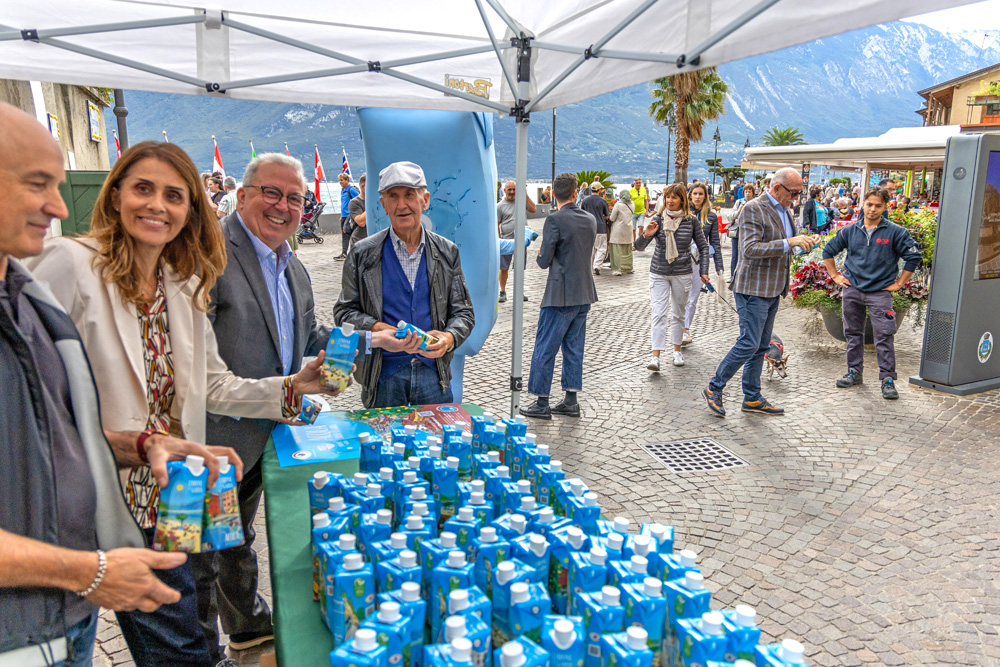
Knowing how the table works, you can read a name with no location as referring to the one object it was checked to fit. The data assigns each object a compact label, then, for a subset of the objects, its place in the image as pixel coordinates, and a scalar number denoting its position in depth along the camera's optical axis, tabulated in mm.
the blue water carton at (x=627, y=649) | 1092
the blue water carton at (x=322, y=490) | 1794
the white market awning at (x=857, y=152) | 13914
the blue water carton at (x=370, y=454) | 2092
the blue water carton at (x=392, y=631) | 1136
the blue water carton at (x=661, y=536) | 1530
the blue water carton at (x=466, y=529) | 1517
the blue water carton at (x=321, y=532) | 1558
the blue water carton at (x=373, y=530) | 1509
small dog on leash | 6632
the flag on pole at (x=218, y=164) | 15978
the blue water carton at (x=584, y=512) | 1646
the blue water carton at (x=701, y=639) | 1119
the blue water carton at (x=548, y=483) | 1830
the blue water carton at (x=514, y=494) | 1711
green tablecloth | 1440
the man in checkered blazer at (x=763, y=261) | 5270
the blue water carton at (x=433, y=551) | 1397
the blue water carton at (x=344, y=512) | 1619
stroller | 18984
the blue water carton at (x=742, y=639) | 1137
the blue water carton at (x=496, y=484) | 1784
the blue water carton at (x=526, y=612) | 1225
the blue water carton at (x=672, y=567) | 1386
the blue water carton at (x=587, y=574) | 1359
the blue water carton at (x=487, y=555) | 1395
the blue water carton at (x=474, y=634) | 1132
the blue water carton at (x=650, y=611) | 1210
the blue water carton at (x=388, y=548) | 1406
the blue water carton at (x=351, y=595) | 1298
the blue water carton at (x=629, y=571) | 1335
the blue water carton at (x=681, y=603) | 1221
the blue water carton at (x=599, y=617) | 1174
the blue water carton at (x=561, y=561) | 1425
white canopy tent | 3189
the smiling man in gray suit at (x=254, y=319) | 2488
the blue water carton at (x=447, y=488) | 1832
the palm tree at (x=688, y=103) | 23609
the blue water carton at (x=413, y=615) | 1191
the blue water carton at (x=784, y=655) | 1111
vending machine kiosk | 6031
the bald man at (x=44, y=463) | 1170
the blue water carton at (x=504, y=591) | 1283
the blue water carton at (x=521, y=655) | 1087
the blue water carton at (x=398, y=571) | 1322
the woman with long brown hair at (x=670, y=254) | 6797
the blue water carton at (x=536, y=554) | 1403
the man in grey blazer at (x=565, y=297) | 5590
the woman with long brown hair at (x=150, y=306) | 1680
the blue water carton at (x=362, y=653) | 1062
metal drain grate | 4753
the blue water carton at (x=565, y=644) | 1128
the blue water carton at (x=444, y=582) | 1318
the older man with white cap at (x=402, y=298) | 3273
